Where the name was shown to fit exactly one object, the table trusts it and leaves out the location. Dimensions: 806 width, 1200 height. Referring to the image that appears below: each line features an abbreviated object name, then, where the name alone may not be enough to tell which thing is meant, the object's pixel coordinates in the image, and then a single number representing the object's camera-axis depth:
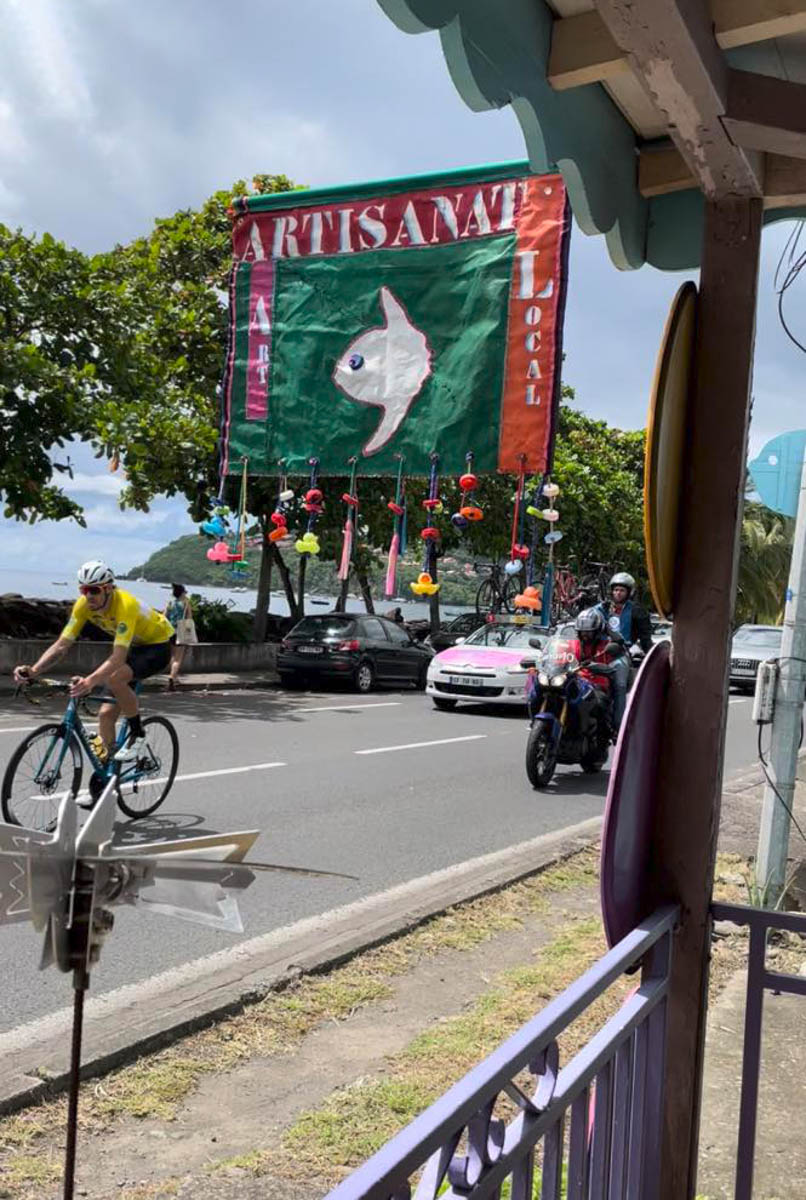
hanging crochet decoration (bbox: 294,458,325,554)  3.90
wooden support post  2.61
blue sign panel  5.98
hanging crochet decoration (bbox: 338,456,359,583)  4.29
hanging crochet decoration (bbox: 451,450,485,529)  4.36
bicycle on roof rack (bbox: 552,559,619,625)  28.66
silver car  24.52
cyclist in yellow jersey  7.10
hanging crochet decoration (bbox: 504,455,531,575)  4.27
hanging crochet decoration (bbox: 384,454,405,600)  4.24
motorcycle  10.54
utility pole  5.85
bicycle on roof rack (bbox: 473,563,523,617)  25.19
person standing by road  21.00
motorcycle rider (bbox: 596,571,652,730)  10.97
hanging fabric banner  3.78
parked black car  20.39
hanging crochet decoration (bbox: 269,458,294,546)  3.89
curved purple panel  2.41
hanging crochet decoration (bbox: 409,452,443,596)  4.02
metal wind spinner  1.29
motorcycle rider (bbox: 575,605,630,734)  10.74
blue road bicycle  7.20
